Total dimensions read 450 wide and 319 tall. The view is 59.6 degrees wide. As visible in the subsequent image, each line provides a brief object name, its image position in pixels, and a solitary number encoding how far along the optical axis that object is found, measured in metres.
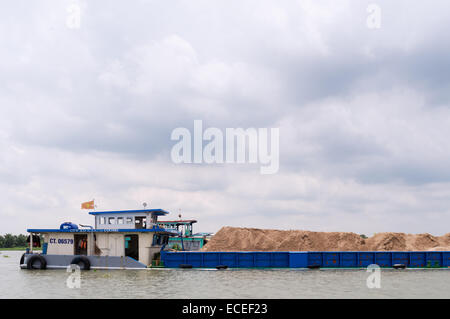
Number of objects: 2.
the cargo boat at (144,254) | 32.31
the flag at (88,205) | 34.03
